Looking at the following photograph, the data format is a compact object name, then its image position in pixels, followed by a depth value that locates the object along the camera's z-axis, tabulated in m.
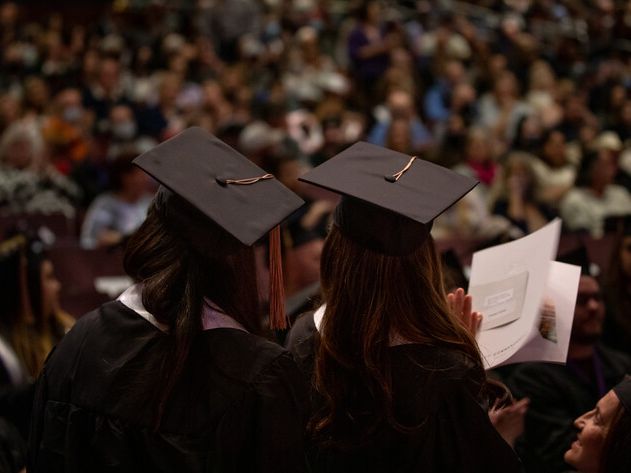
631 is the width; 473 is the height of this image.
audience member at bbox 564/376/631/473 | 2.11
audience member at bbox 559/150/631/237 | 7.64
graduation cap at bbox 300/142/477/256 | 2.12
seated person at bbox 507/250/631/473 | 3.33
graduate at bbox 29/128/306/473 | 1.88
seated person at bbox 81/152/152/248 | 6.12
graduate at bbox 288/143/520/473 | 2.06
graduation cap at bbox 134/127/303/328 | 1.96
